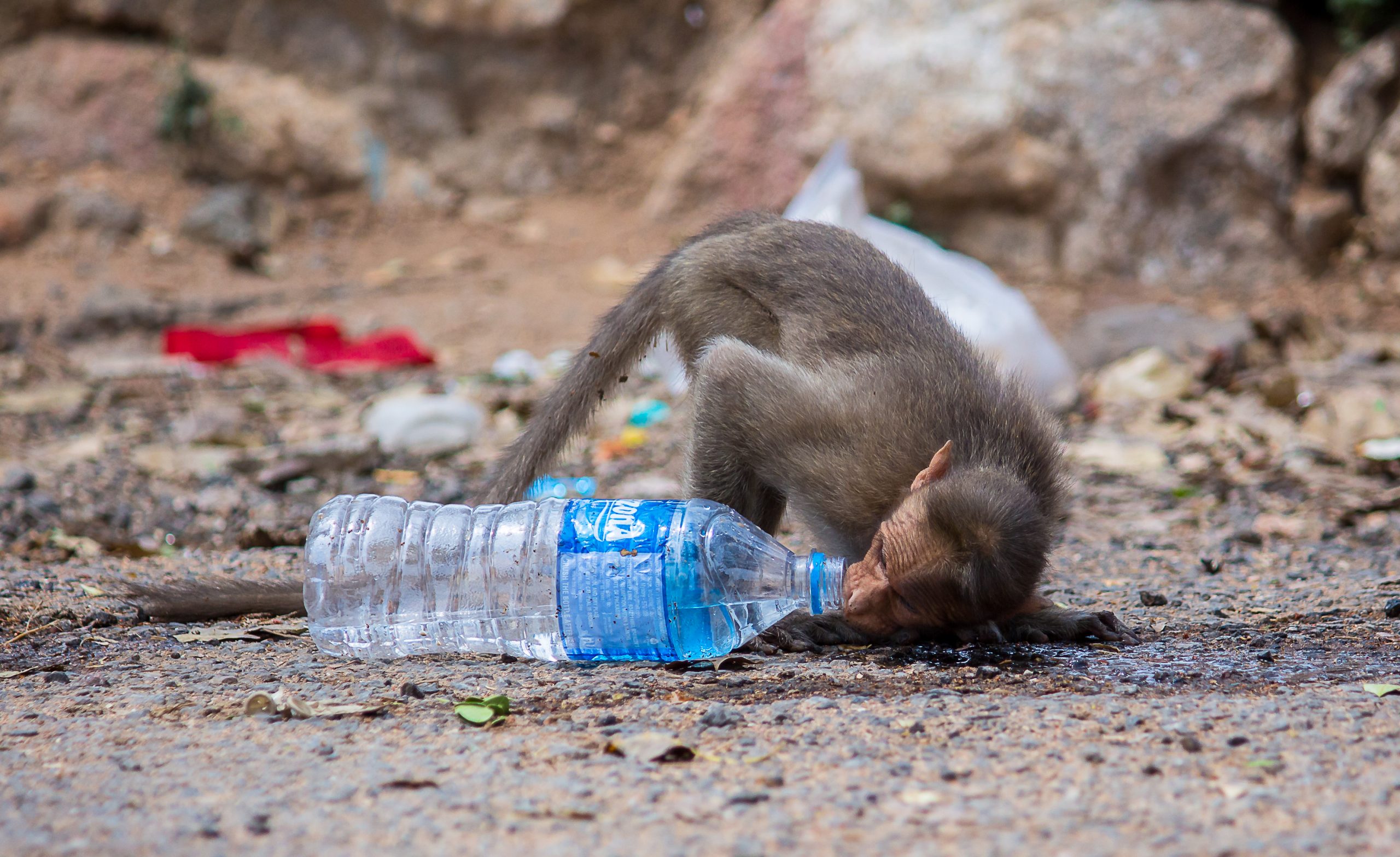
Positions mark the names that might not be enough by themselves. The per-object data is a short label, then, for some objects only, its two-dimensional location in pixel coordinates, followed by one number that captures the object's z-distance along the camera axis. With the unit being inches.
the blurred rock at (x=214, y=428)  481.4
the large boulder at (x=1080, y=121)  688.4
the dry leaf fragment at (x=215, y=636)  254.8
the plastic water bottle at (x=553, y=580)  232.8
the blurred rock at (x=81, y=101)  823.7
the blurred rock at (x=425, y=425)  474.3
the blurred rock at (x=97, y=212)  778.8
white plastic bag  497.0
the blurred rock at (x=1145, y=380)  524.1
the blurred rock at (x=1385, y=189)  659.4
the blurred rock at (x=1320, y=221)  698.2
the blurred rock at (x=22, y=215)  755.4
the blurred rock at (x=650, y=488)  393.1
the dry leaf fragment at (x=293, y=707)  195.8
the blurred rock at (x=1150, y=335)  551.8
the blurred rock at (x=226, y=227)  786.2
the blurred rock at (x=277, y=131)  829.2
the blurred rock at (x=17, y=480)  393.1
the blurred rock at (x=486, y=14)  823.7
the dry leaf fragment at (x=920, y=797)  158.1
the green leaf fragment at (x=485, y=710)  192.1
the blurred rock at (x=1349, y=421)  445.1
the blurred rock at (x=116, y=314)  662.5
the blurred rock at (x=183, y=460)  443.5
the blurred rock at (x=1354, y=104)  673.6
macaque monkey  226.5
